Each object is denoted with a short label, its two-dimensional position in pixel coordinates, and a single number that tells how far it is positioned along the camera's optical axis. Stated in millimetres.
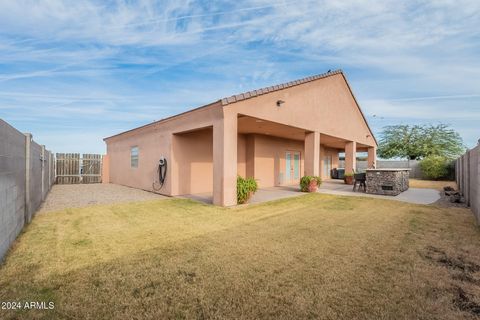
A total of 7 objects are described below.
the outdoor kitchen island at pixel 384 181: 10758
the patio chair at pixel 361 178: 12027
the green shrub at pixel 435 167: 20141
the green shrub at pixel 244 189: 8125
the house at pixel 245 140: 7843
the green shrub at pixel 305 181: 11250
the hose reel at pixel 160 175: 10523
